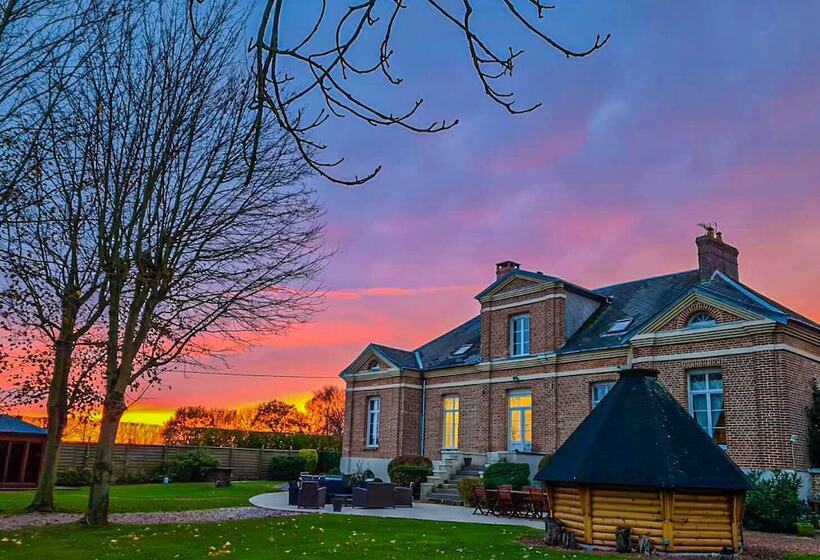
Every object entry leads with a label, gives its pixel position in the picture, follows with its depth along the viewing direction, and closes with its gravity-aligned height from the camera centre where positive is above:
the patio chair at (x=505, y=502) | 16.28 -1.59
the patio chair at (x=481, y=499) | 17.02 -1.60
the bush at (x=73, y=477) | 24.58 -2.09
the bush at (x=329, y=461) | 32.28 -1.51
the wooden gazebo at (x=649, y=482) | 10.02 -0.61
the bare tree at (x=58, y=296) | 12.16 +2.43
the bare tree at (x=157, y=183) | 12.20 +4.37
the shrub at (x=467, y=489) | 19.62 -1.58
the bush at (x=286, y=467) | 30.45 -1.79
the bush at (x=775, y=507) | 14.12 -1.25
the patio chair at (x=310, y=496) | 16.97 -1.68
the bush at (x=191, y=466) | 27.42 -1.74
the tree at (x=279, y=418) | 52.62 +0.66
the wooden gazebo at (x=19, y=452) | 24.20 -1.28
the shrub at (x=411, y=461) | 23.83 -1.03
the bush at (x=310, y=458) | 30.75 -1.36
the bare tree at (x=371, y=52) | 2.79 +1.67
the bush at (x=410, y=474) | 22.67 -1.41
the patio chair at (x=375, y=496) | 17.62 -1.68
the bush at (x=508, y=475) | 19.67 -1.13
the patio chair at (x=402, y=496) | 18.55 -1.74
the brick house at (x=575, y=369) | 16.61 +2.10
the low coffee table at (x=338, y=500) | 16.69 -1.75
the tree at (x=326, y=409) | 56.19 +1.60
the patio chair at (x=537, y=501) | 15.88 -1.48
